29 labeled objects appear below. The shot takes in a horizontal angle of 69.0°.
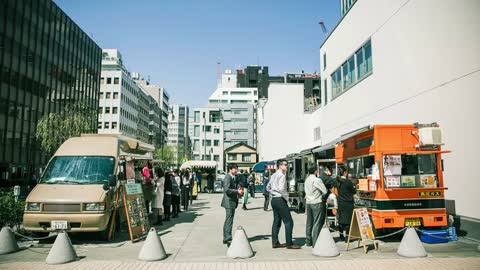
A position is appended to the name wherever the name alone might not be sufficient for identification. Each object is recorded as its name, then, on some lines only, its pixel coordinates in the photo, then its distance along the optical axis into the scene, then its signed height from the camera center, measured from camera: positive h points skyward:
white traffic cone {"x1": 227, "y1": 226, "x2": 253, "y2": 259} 7.42 -1.61
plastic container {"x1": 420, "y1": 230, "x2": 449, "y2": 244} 9.01 -1.66
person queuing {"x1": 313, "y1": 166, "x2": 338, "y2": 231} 8.56 -0.28
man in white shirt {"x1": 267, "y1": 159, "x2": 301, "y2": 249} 8.21 -0.84
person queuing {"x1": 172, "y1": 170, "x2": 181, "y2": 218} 14.25 -1.06
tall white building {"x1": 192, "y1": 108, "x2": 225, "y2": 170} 95.94 +9.87
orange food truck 9.13 -0.13
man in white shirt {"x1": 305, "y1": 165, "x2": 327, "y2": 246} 8.40 -0.70
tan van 8.44 -0.38
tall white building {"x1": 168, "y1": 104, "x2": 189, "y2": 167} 179.29 +25.56
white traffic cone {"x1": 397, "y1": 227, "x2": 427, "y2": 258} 7.36 -1.57
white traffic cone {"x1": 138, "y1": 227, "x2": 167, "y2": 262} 7.26 -1.62
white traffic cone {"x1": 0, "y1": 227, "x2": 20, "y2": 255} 7.81 -1.57
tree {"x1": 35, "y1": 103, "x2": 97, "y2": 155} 29.45 +3.77
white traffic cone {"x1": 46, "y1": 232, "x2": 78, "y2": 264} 7.01 -1.61
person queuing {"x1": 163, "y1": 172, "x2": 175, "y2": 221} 13.28 -0.89
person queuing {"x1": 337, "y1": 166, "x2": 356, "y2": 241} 8.87 -0.73
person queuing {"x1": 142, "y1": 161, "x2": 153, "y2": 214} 13.17 -0.45
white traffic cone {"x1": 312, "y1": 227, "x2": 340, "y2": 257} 7.45 -1.58
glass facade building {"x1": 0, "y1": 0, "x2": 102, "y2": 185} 34.28 +11.17
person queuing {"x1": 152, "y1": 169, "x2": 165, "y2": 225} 12.58 -0.89
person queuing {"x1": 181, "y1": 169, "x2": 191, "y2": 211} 17.67 -0.99
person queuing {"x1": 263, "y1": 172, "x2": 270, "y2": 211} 17.62 -1.38
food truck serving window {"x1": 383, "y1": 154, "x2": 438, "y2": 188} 9.28 +0.06
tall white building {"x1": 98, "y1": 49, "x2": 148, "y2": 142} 77.69 +16.34
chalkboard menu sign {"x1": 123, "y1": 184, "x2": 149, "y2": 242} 9.25 -1.08
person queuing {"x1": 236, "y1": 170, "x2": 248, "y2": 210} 25.92 -0.59
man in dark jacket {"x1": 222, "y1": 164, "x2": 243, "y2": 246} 8.82 -0.73
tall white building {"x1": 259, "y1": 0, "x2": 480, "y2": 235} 9.88 +3.79
